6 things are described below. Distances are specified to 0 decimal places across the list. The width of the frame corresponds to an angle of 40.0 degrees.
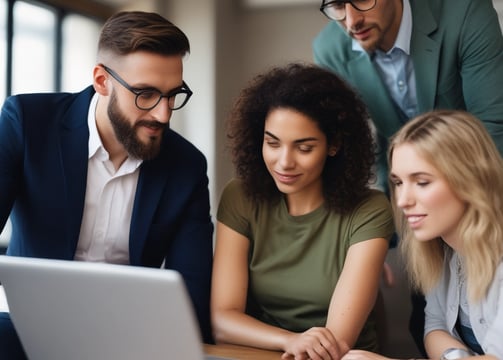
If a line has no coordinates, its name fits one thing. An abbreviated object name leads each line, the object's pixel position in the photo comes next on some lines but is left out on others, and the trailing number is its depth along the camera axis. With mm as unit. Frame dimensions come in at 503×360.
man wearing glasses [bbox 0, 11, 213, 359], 1651
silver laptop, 960
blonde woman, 1373
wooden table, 1300
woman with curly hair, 1615
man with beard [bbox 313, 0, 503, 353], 1918
